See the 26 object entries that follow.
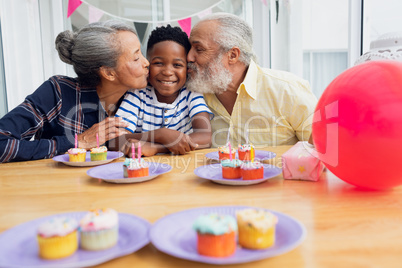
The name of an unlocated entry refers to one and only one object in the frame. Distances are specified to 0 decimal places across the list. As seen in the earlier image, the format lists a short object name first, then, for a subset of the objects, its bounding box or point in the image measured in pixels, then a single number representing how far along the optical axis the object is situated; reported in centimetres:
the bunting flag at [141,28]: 395
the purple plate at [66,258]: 52
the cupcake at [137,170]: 108
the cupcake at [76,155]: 134
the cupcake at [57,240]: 55
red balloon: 73
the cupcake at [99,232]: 58
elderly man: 193
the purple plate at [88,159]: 133
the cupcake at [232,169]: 102
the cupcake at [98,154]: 137
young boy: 186
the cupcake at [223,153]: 131
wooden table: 55
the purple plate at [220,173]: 96
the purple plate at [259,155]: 136
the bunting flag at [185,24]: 333
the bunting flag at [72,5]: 340
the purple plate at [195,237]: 51
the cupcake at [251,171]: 99
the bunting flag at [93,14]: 350
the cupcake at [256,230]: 56
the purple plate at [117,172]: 103
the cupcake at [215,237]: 53
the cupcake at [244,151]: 125
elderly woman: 159
